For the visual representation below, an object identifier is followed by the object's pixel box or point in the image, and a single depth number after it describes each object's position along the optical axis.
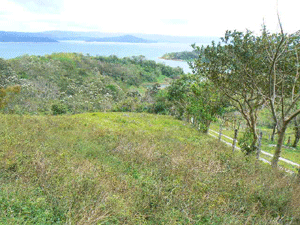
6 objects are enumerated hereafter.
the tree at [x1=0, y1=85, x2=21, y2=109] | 29.92
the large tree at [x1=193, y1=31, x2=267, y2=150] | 9.98
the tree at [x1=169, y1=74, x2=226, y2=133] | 17.08
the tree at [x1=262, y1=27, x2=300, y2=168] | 8.45
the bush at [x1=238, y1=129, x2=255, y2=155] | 11.84
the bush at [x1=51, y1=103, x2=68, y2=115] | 29.53
